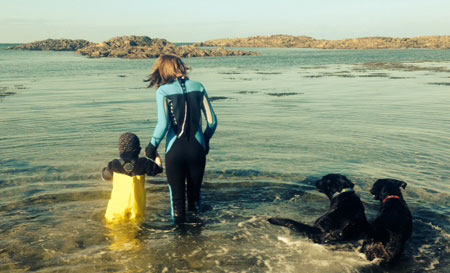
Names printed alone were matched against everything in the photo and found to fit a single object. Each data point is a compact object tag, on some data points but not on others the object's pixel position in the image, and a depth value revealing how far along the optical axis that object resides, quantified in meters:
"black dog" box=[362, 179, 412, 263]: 5.17
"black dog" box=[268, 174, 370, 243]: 5.64
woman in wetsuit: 5.60
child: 5.72
